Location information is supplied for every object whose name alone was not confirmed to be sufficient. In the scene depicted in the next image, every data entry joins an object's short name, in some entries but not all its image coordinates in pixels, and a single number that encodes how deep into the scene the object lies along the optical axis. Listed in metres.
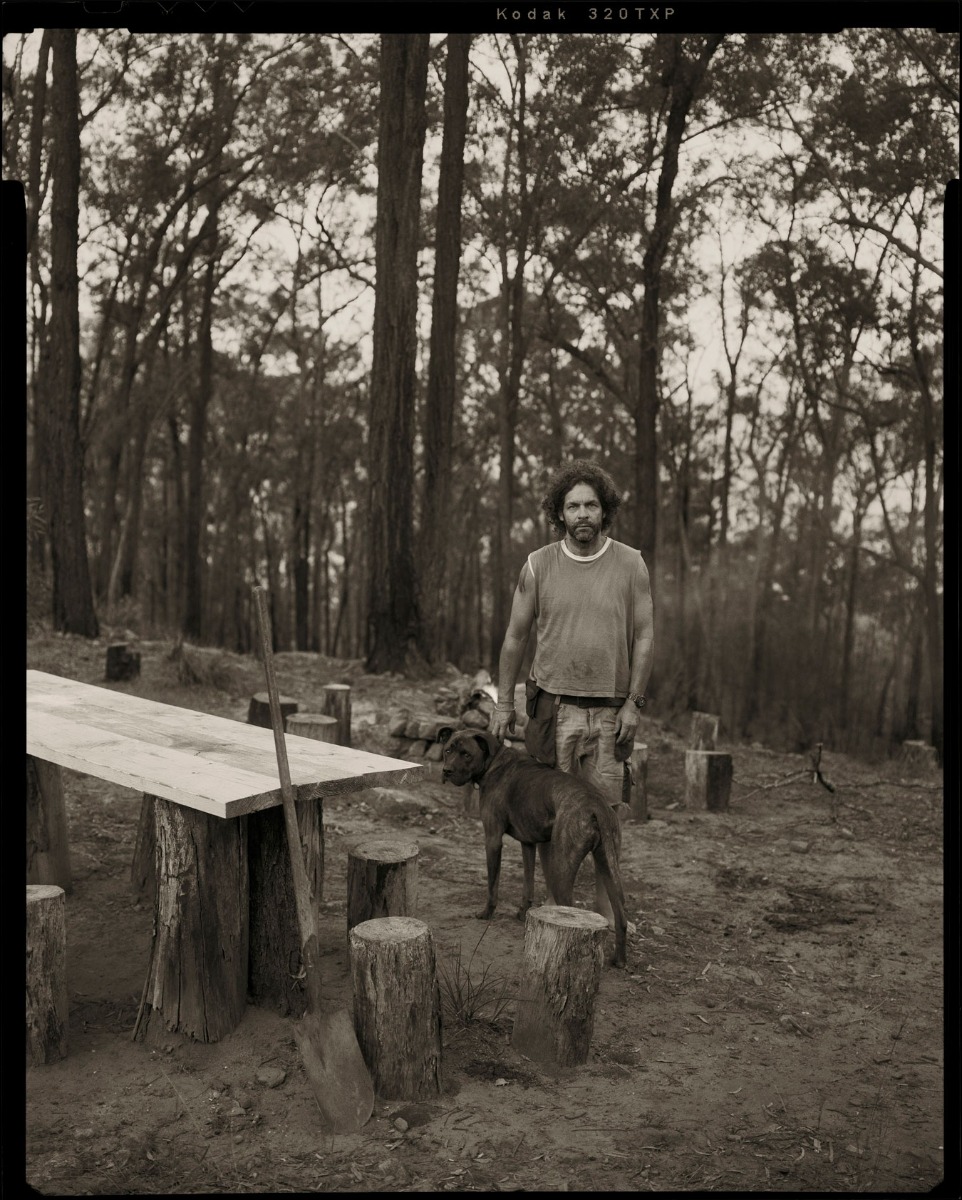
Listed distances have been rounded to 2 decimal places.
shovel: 2.69
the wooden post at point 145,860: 4.48
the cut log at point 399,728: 8.16
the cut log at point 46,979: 3.05
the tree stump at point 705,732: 8.53
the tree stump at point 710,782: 7.46
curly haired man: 4.06
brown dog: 3.81
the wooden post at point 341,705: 7.75
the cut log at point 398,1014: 2.86
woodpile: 7.90
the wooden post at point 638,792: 6.81
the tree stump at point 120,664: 9.12
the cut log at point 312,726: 6.34
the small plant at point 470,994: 3.37
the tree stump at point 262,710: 6.91
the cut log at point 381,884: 3.58
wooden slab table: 3.10
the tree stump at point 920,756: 12.46
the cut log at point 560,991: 3.14
